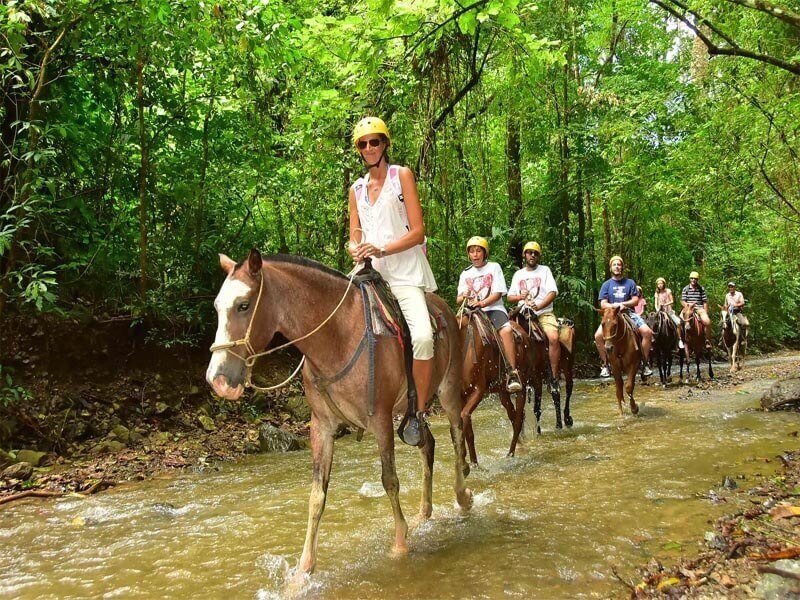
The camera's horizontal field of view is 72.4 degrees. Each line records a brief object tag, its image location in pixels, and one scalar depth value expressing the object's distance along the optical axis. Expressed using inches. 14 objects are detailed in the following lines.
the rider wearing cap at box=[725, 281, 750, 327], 745.6
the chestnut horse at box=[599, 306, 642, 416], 398.3
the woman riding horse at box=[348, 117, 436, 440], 167.2
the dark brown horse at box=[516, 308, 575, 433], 355.9
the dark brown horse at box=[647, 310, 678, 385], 622.5
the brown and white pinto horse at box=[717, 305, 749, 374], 733.8
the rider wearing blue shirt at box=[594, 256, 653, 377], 412.8
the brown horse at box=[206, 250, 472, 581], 135.3
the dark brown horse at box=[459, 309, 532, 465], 282.4
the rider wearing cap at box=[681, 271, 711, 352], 658.8
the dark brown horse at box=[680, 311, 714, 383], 637.9
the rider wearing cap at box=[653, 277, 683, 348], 654.5
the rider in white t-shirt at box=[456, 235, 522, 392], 299.3
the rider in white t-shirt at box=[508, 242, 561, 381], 353.7
